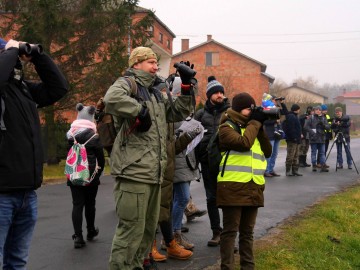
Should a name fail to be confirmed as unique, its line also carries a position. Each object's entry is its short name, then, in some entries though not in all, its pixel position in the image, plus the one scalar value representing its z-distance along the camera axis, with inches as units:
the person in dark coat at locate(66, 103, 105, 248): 231.5
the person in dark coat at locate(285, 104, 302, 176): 512.4
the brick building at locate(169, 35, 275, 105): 2032.5
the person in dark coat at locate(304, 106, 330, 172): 551.8
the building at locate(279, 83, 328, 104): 3129.9
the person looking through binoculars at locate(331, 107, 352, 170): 576.4
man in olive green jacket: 147.9
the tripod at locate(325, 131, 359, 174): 572.4
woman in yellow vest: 175.5
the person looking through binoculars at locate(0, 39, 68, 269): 119.0
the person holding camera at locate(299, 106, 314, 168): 588.1
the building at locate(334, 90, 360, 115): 3757.9
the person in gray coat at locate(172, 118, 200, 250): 216.1
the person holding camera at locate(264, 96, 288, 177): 483.2
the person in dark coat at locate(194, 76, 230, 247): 225.6
